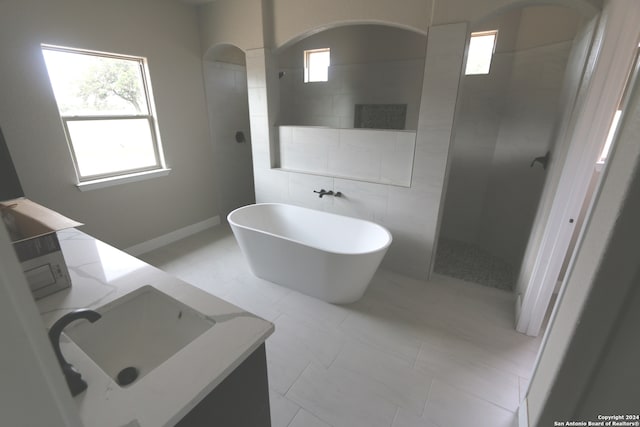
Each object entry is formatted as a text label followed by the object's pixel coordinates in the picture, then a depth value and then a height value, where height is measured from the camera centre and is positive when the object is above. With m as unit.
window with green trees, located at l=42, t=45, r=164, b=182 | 2.54 +0.03
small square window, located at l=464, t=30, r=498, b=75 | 3.07 +0.69
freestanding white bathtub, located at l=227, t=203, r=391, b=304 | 2.25 -1.11
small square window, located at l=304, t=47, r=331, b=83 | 4.04 +0.71
